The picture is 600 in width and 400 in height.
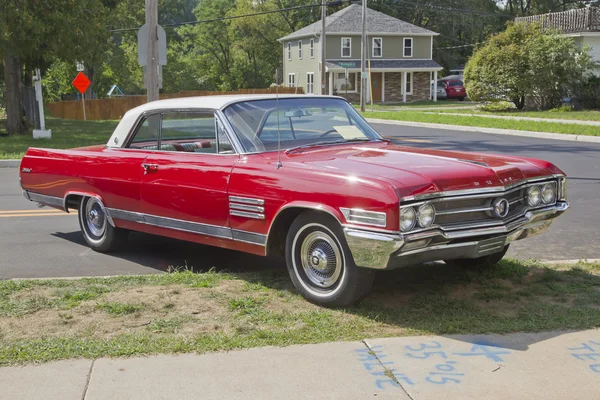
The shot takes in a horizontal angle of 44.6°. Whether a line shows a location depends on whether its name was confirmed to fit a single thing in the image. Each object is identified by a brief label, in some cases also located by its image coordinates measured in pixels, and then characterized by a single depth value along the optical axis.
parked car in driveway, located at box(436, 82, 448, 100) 59.25
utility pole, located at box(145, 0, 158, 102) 16.86
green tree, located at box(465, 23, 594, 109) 33.59
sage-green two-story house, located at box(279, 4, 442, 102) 57.19
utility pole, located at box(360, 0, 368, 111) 40.66
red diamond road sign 34.59
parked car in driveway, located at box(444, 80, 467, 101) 57.50
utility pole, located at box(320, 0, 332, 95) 40.00
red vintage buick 4.95
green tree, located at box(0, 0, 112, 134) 22.00
